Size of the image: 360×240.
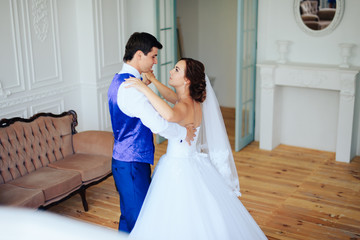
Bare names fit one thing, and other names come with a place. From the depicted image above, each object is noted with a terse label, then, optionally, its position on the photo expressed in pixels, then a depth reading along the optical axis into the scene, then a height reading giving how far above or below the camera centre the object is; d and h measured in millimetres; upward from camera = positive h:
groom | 2799 -767
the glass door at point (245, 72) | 5910 -845
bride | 3010 -1215
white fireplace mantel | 5594 -962
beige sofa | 4004 -1452
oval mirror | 5695 -84
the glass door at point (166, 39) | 6273 -394
